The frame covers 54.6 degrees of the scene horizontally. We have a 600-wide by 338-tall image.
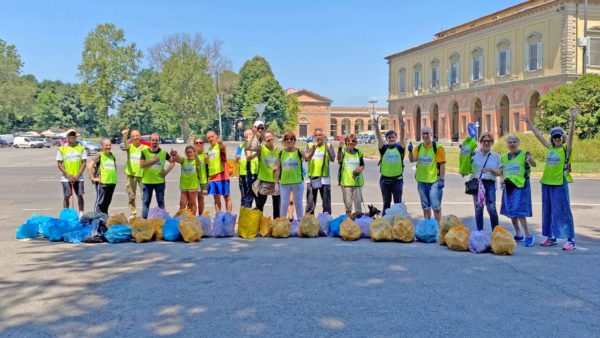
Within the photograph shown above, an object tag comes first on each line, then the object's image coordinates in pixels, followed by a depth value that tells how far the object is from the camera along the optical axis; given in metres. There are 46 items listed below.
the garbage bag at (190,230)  8.98
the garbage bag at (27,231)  9.48
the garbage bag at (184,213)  9.51
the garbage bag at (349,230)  9.15
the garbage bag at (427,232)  9.01
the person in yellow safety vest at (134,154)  10.85
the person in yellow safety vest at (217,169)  11.17
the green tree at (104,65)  79.69
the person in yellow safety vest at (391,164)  10.02
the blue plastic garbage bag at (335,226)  9.48
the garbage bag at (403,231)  8.97
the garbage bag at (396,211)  9.47
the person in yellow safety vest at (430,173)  9.75
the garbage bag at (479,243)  8.13
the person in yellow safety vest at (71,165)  10.77
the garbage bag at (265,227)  9.52
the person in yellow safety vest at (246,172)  10.83
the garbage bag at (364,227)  9.35
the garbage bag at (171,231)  9.12
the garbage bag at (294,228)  9.55
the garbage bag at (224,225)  9.44
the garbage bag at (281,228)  9.41
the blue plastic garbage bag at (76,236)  9.09
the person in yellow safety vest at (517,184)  8.67
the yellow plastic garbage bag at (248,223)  9.39
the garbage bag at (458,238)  8.24
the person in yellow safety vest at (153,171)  10.52
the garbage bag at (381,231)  9.05
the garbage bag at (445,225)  8.78
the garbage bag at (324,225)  9.65
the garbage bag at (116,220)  9.32
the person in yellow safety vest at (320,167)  10.51
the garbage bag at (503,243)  7.89
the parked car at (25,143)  69.12
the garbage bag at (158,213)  9.99
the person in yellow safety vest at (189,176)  10.80
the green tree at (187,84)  79.25
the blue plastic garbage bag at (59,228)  9.22
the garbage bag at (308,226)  9.45
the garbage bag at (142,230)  9.02
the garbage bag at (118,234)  9.02
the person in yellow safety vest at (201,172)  10.98
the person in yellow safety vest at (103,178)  10.62
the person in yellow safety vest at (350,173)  10.20
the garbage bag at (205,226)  9.45
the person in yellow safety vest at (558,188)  8.44
